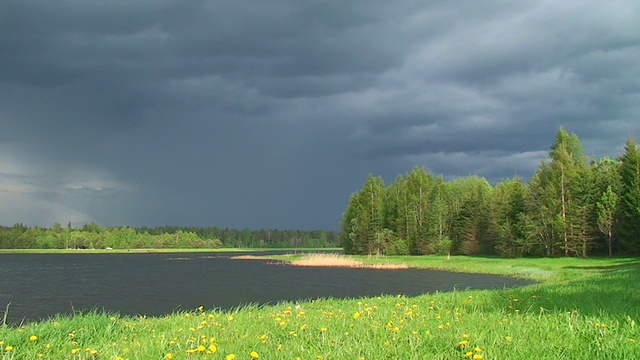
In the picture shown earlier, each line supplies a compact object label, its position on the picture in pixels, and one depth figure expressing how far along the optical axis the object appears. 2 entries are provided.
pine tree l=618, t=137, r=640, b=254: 58.91
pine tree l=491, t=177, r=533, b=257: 73.94
